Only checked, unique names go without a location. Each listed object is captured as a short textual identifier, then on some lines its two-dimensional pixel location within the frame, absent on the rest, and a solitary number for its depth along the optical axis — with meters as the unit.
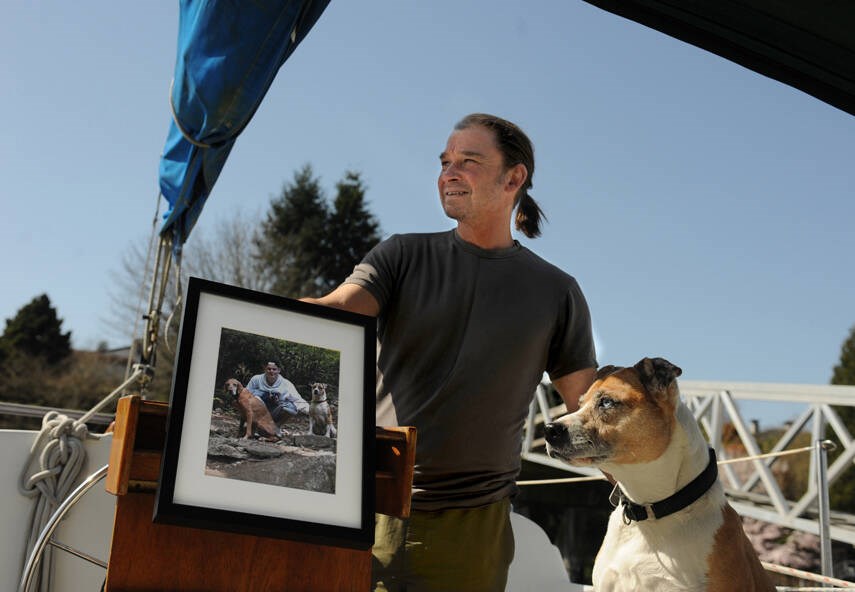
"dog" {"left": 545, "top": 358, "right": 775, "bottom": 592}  2.04
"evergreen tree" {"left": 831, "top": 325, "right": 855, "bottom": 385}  17.30
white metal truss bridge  6.76
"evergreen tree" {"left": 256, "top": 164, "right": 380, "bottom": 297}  27.31
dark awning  1.50
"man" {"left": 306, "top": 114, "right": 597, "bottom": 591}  1.96
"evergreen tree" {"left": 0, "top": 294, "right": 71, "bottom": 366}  26.11
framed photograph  1.22
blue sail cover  2.67
